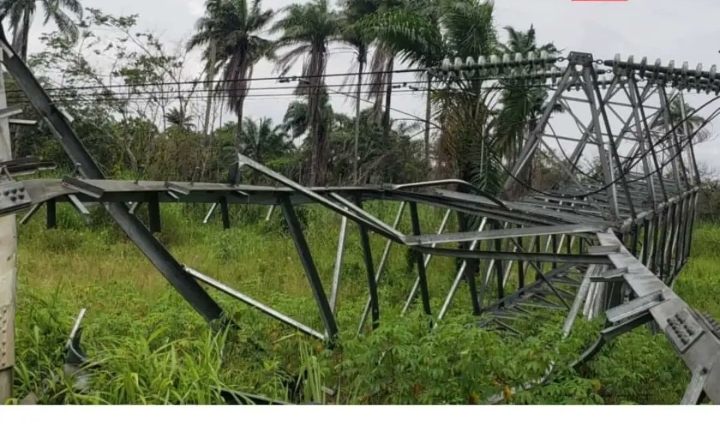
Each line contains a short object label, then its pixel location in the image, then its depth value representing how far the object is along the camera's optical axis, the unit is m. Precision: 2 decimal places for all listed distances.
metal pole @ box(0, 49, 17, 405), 3.55
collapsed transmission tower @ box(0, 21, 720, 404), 3.40
